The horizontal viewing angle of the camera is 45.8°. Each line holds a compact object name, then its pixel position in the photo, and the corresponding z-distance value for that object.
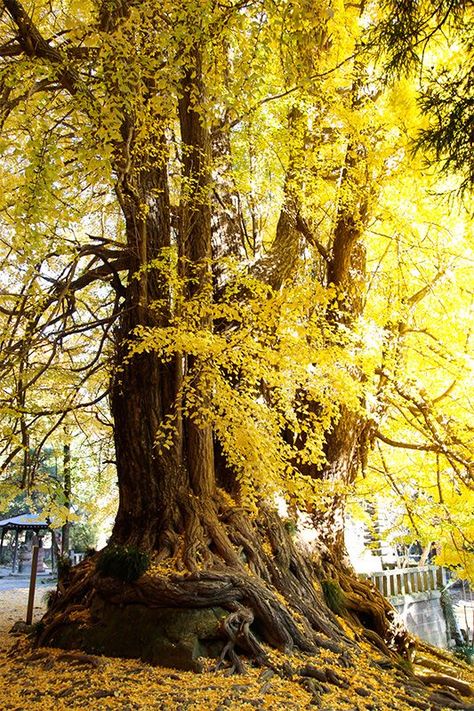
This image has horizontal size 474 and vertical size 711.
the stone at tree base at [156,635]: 4.70
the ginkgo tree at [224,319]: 4.60
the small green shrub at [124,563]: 5.24
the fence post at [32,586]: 7.98
